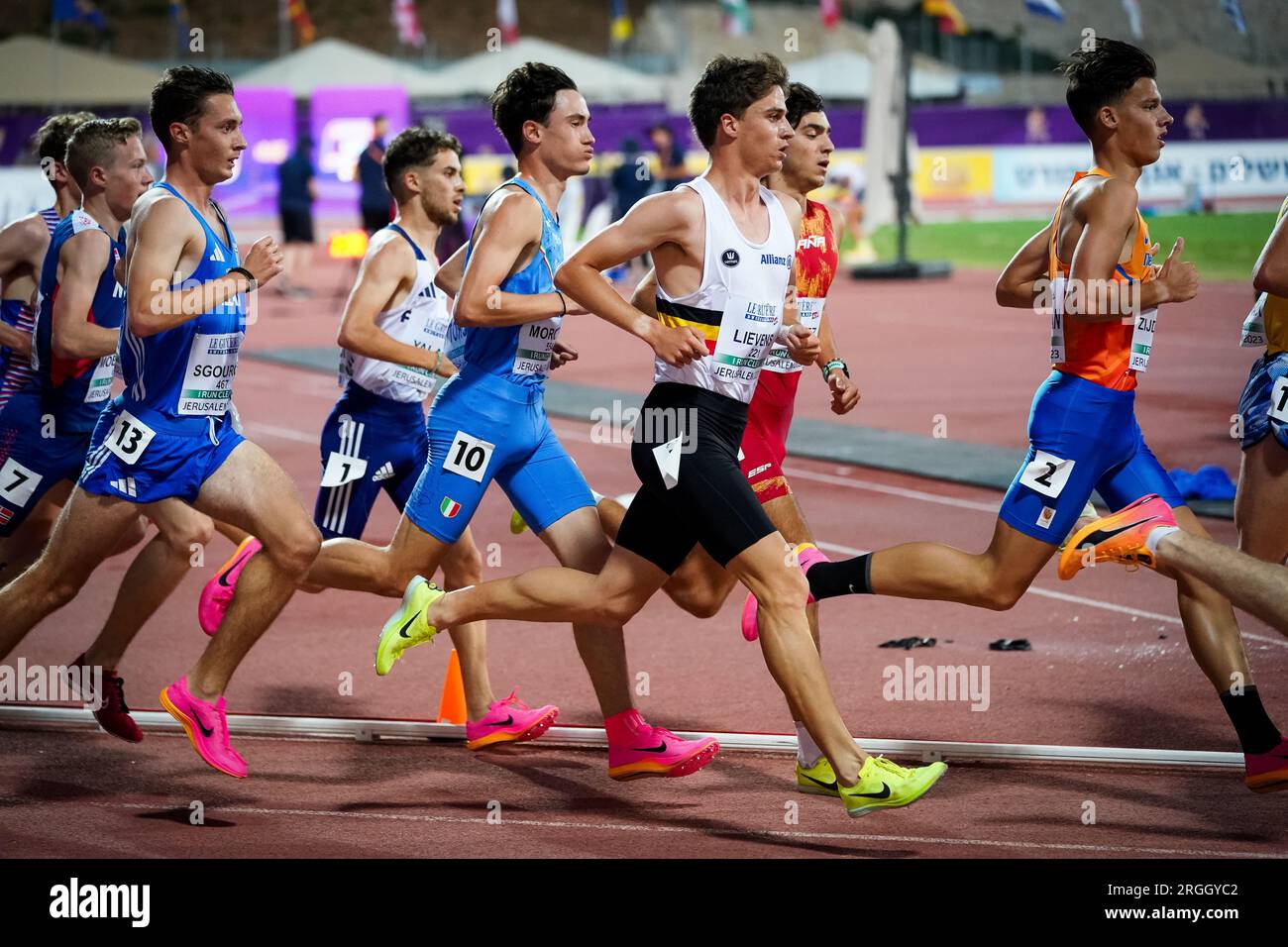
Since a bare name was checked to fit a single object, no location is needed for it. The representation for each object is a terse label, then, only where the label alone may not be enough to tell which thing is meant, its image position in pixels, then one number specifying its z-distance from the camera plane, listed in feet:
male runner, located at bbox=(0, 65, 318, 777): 18.24
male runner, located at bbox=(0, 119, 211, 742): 21.17
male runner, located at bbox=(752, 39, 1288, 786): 17.84
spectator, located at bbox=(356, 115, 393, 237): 77.41
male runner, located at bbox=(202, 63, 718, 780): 19.34
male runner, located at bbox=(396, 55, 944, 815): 16.94
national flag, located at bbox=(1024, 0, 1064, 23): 86.69
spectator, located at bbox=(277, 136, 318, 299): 87.71
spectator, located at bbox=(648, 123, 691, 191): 83.20
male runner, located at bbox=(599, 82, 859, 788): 19.27
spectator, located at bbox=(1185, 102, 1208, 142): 117.80
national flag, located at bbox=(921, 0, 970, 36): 119.03
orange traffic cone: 22.06
